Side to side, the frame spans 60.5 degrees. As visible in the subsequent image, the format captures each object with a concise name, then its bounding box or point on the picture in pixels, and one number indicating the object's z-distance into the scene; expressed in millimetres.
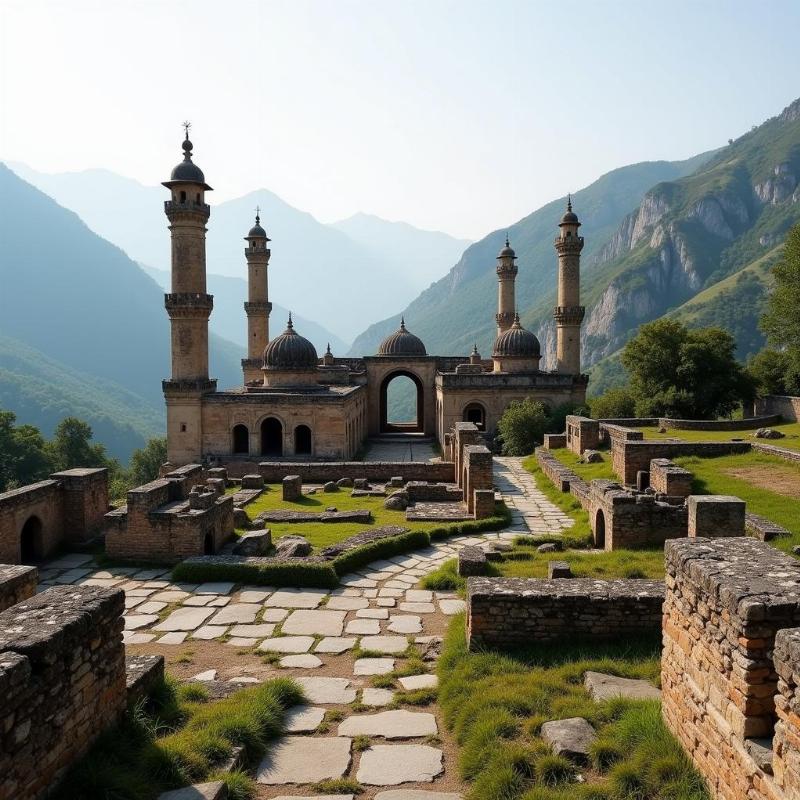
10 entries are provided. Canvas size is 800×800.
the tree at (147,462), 48250
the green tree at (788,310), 33875
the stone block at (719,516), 10383
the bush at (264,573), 10656
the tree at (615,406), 32156
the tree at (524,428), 29812
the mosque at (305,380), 30438
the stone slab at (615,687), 6000
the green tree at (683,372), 29922
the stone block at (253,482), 19578
